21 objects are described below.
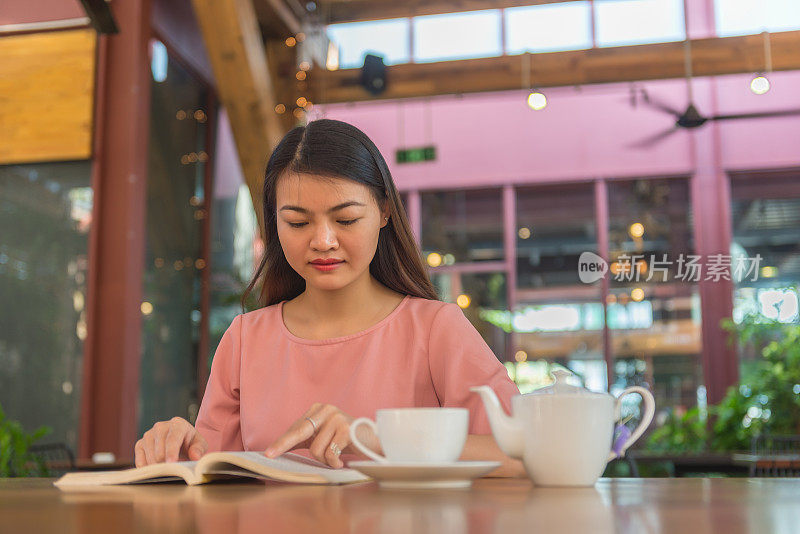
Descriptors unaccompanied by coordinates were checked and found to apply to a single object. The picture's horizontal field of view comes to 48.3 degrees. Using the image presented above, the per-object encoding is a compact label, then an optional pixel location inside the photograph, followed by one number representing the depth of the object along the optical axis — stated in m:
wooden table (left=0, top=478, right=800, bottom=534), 0.67
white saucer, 0.97
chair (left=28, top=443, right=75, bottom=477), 4.99
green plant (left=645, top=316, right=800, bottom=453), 7.58
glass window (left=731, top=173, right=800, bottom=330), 8.38
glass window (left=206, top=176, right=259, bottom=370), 7.62
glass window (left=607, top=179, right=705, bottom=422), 8.65
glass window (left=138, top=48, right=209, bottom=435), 6.63
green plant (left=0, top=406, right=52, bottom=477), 4.51
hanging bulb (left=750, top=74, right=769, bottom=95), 6.61
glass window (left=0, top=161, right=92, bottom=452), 5.98
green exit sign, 7.76
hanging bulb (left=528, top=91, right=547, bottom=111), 6.64
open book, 1.11
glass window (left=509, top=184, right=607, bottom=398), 8.91
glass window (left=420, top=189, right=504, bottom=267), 9.17
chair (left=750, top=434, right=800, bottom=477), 5.59
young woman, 1.62
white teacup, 1.02
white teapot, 1.00
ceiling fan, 6.70
